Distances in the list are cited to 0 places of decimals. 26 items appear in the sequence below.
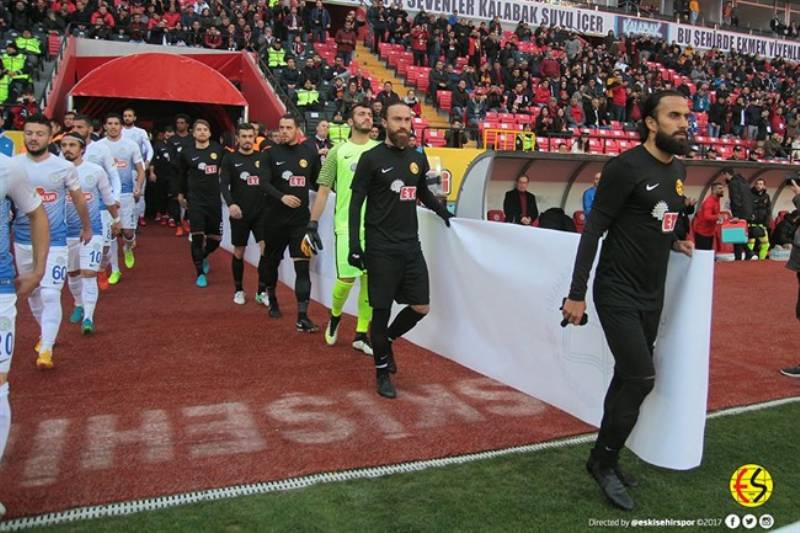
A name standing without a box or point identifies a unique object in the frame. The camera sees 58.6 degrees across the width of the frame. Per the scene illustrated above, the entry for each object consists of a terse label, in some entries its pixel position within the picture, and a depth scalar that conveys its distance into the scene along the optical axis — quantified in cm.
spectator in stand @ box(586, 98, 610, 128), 2094
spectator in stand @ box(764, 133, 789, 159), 2209
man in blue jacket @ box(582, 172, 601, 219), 1169
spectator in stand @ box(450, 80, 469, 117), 1966
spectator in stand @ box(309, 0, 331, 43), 2214
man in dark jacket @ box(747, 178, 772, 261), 1371
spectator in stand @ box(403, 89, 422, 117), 1792
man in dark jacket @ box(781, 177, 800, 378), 614
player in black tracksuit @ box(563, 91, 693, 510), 331
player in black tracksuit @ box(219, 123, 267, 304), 775
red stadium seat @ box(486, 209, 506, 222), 1156
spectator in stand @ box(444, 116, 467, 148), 1645
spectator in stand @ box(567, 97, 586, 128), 2025
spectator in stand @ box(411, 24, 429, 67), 2311
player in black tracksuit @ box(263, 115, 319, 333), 695
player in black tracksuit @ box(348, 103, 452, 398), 492
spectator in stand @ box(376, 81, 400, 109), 1595
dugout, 1215
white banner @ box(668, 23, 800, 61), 3581
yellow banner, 1309
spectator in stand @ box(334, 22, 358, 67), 2167
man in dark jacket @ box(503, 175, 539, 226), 1115
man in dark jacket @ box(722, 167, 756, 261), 1341
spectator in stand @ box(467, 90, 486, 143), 1903
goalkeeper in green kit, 600
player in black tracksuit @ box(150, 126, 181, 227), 1351
